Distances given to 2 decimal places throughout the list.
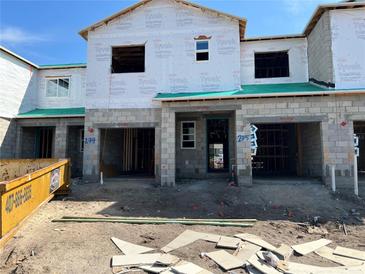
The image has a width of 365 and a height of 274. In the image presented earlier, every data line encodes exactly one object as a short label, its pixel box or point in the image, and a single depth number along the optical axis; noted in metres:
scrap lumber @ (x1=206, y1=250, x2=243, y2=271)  5.31
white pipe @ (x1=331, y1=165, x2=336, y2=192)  10.82
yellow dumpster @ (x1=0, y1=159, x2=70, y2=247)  6.09
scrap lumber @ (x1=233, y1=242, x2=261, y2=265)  5.67
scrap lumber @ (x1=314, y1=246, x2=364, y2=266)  5.56
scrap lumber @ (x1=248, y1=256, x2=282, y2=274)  5.08
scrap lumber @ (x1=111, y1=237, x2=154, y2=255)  5.95
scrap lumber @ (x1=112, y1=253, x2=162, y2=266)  5.38
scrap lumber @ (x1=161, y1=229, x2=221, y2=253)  6.19
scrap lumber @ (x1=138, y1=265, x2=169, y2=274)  5.08
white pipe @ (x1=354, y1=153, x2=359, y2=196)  10.60
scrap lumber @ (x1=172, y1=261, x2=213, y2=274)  5.04
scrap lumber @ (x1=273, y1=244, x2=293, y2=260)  5.79
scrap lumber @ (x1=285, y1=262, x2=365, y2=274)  5.11
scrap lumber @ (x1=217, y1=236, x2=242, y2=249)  6.25
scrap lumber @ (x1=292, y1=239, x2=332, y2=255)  6.11
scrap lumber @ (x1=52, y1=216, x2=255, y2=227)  7.79
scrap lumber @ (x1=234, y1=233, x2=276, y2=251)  6.21
